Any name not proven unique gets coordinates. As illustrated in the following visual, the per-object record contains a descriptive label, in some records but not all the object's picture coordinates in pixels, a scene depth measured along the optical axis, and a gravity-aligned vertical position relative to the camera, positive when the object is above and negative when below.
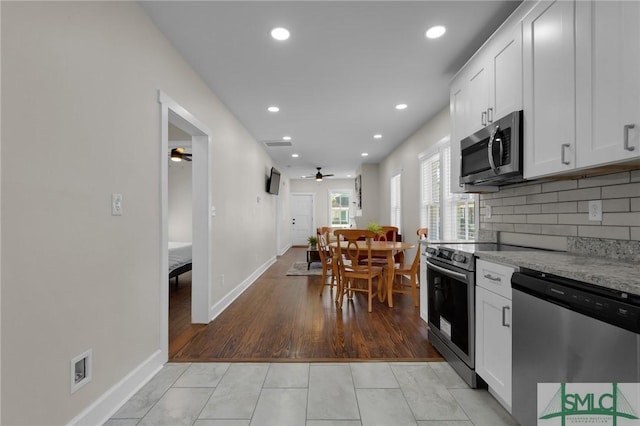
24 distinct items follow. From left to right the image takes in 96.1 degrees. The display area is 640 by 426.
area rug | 5.75 -1.18
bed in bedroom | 4.00 -0.67
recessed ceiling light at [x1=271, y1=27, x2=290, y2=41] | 2.19 +1.40
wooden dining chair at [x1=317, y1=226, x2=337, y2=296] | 4.30 -0.51
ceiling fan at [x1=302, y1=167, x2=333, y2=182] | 7.98 +1.30
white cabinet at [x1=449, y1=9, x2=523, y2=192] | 1.87 +0.97
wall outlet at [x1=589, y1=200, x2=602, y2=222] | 1.67 +0.03
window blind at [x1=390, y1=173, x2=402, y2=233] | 6.15 +0.31
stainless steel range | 1.93 -0.65
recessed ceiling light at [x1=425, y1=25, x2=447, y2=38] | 2.18 +1.41
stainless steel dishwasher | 0.99 -0.49
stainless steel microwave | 1.86 +0.44
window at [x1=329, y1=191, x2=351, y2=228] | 10.65 +0.27
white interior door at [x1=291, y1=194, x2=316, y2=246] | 10.67 -0.10
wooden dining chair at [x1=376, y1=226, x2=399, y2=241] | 5.22 -0.35
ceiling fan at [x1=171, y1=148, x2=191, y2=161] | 4.57 +0.96
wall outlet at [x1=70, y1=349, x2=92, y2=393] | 1.45 -0.82
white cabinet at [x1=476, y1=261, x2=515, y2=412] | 1.58 -0.71
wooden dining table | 3.58 -0.52
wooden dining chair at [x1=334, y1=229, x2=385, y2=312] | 3.40 -0.67
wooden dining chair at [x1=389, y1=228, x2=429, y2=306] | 3.60 -0.74
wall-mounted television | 6.31 +0.73
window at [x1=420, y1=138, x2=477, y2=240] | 3.45 +0.16
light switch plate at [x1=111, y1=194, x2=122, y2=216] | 1.73 +0.06
